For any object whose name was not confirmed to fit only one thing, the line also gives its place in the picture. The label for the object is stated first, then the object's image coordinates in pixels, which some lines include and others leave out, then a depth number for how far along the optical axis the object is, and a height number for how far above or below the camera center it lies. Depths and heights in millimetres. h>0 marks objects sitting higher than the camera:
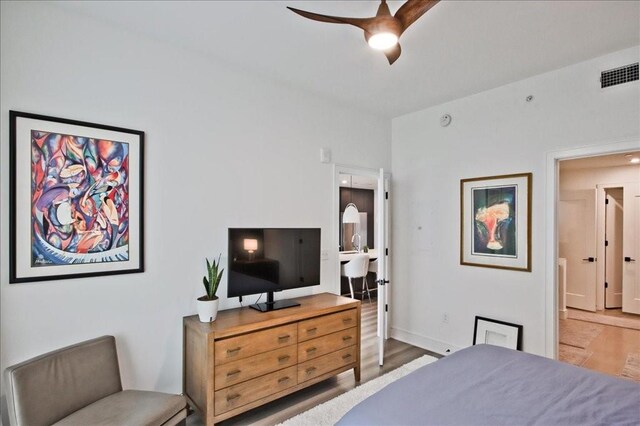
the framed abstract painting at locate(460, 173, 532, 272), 3236 -87
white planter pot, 2475 -727
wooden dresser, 2311 -1113
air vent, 2627 +1122
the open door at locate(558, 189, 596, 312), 5766 -566
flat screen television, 2732 -430
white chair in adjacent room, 5582 -911
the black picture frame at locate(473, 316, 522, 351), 3213 -1217
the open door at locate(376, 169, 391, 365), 3480 -579
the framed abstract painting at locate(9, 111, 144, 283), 2016 +94
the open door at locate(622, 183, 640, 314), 5426 -609
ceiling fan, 1629 +987
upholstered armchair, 1723 -1039
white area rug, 2473 -1564
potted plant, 2480 -658
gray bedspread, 1387 -860
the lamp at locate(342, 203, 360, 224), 6754 -40
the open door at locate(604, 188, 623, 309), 5805 -770
